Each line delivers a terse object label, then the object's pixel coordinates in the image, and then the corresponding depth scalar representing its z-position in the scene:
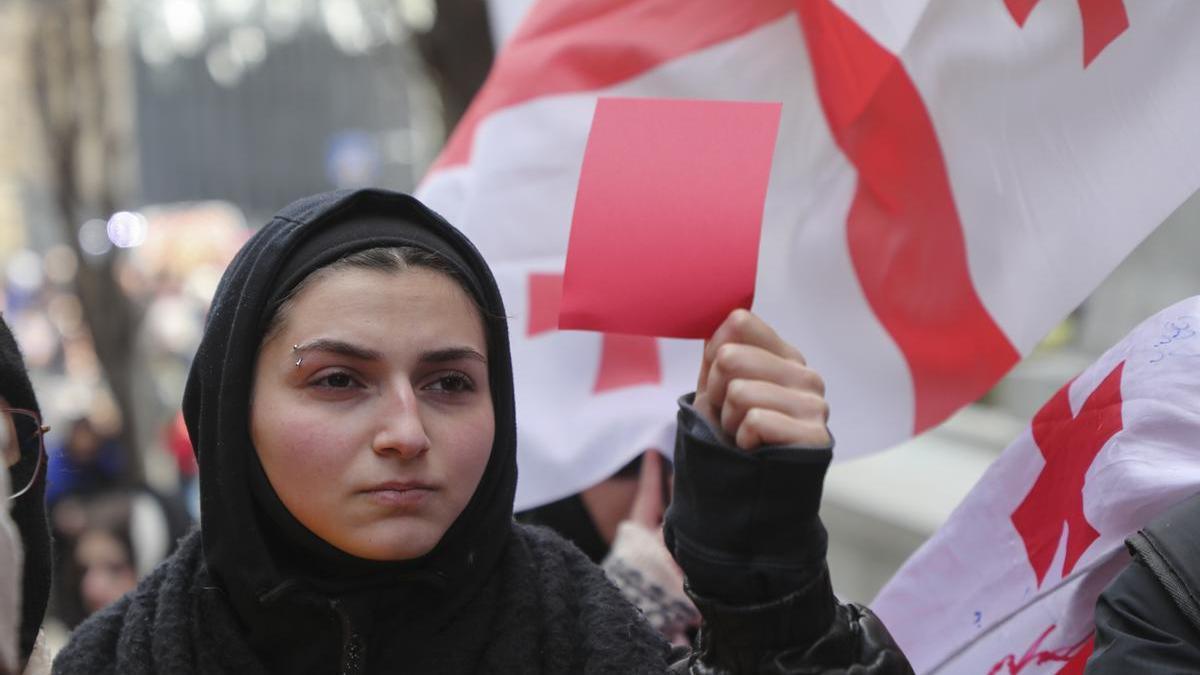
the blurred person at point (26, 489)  3.46
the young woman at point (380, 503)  3.37
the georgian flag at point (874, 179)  4.70
